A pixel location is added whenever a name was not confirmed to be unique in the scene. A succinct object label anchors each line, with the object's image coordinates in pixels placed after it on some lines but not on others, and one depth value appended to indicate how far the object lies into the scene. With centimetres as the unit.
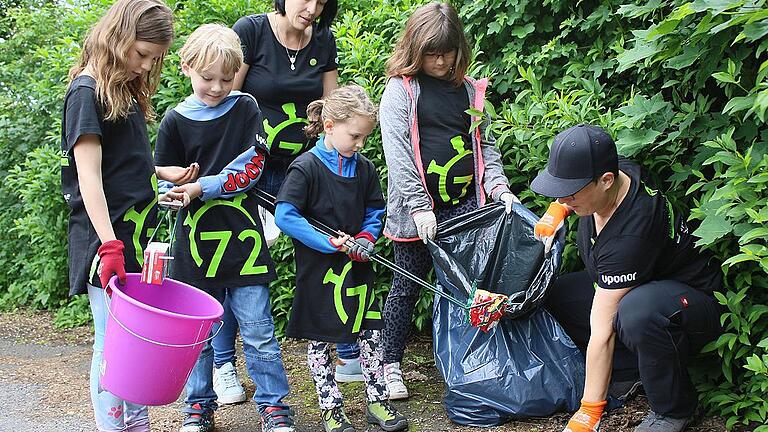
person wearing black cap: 342
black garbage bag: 388
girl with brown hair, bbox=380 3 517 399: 404
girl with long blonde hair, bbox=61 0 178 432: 310
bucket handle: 298
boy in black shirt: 369
